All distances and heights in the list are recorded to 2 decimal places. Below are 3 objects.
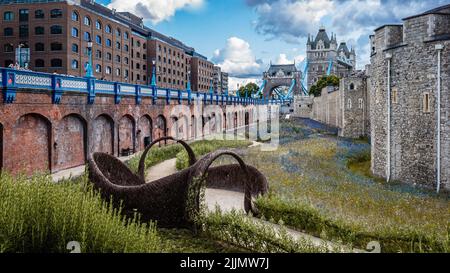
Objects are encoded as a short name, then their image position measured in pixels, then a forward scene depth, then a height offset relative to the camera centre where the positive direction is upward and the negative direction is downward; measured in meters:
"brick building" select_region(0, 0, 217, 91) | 47.16 +11.76
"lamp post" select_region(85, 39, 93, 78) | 22.60 +3.29
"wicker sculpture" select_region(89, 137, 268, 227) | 11.05 -1.82
